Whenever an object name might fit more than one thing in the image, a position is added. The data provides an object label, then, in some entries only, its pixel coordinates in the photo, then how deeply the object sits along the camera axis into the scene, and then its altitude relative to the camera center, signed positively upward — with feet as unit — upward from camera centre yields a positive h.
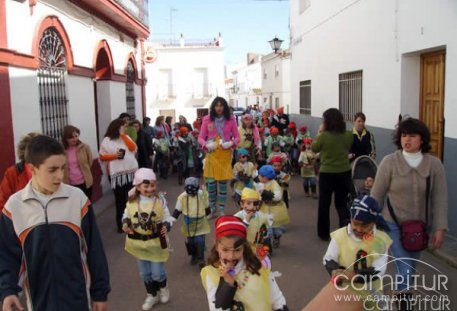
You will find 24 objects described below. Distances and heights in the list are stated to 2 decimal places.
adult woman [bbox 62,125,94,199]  21.38 -2.15
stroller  19.94 -2.75
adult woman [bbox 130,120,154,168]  31.09 -2.36
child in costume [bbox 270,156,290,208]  25.05 -3.54
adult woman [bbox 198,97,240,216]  25.44 -1.71
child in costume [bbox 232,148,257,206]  24.12 -3.30
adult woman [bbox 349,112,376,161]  23.91 -1.81
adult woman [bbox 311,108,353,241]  20.80 -2.44
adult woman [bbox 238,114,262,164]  29.40 -1.83
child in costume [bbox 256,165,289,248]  20.47 -4.02
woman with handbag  13.10 -2.38
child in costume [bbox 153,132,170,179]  39.99 -3.59
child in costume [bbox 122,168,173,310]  15.30 -3.85
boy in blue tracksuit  9.18 -2.43
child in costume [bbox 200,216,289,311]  9.30 -3.33
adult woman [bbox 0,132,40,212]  14.52 -2.02
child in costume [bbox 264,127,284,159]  34.76 -2.43
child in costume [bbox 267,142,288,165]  27.73 -2.84
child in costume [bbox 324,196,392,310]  11.43 -3.19
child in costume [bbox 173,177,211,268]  19.12 -4.24
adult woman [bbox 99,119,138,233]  23.84 -2.35
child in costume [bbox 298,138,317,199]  30.96 -4.07
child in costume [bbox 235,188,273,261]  16.48 -3.92
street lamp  54.76 +7.11
